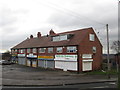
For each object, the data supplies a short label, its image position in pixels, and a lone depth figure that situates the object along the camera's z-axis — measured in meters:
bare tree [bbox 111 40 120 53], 31.10
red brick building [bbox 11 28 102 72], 18.26
